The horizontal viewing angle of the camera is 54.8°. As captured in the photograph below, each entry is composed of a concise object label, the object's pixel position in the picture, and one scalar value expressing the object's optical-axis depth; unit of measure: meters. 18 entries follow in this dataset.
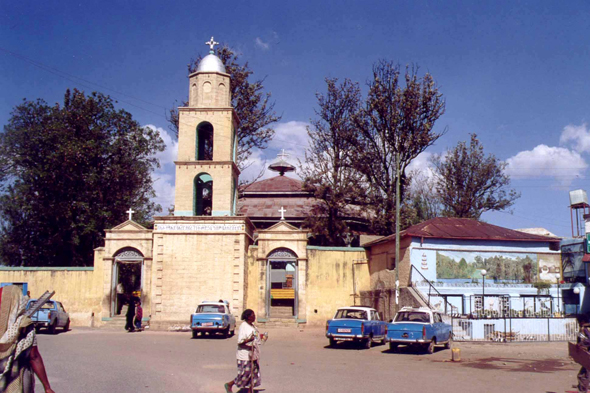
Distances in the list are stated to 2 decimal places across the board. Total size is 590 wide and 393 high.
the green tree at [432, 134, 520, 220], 43.97
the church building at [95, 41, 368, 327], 28.25
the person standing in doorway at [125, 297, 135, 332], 26.22
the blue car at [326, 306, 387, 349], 19.02
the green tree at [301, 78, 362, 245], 35.97
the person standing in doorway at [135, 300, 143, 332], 26.50
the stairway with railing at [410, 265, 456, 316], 24.47
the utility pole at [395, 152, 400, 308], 25.97
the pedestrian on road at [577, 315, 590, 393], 9.18
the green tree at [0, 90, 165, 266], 34.03
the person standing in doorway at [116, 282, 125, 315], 36.26
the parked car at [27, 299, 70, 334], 24.20
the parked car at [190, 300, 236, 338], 22.42
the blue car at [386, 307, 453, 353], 17.59
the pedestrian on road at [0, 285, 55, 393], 6.04
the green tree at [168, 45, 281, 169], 39.22
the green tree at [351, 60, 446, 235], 35.31
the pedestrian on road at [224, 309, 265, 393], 9.74
